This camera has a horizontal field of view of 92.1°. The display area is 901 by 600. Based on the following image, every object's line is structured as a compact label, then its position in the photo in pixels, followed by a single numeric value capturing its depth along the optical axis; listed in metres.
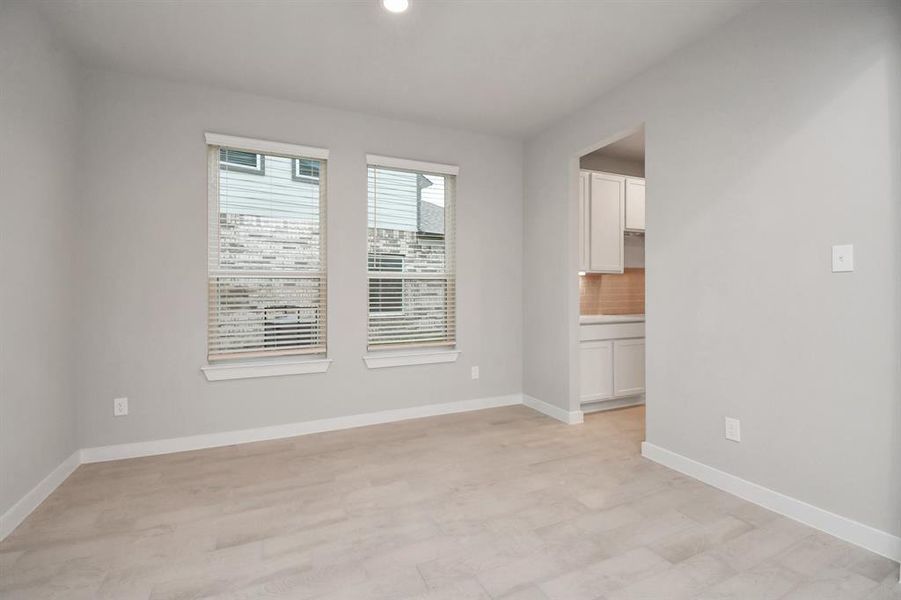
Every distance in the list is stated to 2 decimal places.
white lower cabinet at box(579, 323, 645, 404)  4.07
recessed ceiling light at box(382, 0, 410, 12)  2.31
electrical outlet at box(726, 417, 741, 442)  2.48
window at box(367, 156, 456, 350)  3.87
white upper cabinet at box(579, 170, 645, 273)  4.19
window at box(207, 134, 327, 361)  3.32
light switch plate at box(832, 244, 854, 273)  1.99
